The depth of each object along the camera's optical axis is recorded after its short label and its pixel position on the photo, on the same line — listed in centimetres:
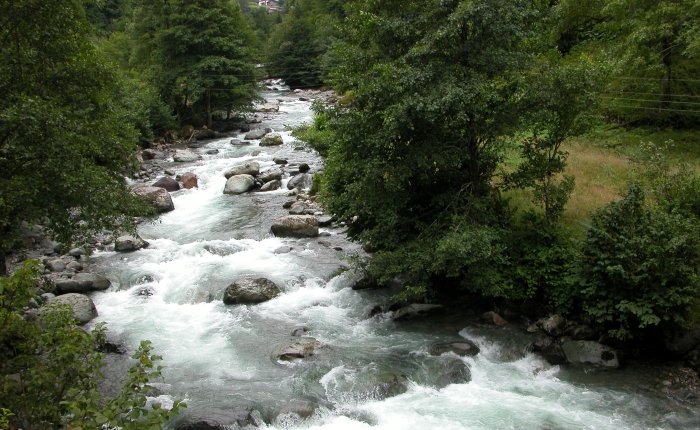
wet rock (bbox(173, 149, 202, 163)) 3198
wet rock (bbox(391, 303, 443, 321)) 1502
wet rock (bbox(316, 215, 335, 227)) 2156
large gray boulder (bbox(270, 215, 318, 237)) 2064
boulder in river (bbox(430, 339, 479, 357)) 1305
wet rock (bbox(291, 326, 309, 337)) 1423
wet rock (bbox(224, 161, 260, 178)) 2780
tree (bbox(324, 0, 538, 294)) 1271
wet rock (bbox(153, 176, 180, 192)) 2647
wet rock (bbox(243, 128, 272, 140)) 3733
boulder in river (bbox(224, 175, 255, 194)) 2639
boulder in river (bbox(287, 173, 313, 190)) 2617
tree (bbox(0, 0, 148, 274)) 1131
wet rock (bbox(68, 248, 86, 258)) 1892
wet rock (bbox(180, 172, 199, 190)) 2698
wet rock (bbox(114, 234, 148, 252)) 1966
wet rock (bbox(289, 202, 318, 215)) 2261
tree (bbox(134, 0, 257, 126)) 3659
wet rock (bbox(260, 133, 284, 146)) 3492
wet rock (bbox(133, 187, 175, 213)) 2364
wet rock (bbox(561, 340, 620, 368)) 1238
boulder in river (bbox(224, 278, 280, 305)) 1587
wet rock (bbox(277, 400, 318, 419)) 1071
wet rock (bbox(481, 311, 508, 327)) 1412
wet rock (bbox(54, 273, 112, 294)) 1619
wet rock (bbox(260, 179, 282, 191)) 2642
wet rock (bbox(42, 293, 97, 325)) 1459
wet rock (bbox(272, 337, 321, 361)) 1306
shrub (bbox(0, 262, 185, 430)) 720
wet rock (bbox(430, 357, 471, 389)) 1202
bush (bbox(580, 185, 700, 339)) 1174
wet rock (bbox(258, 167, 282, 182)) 2717
